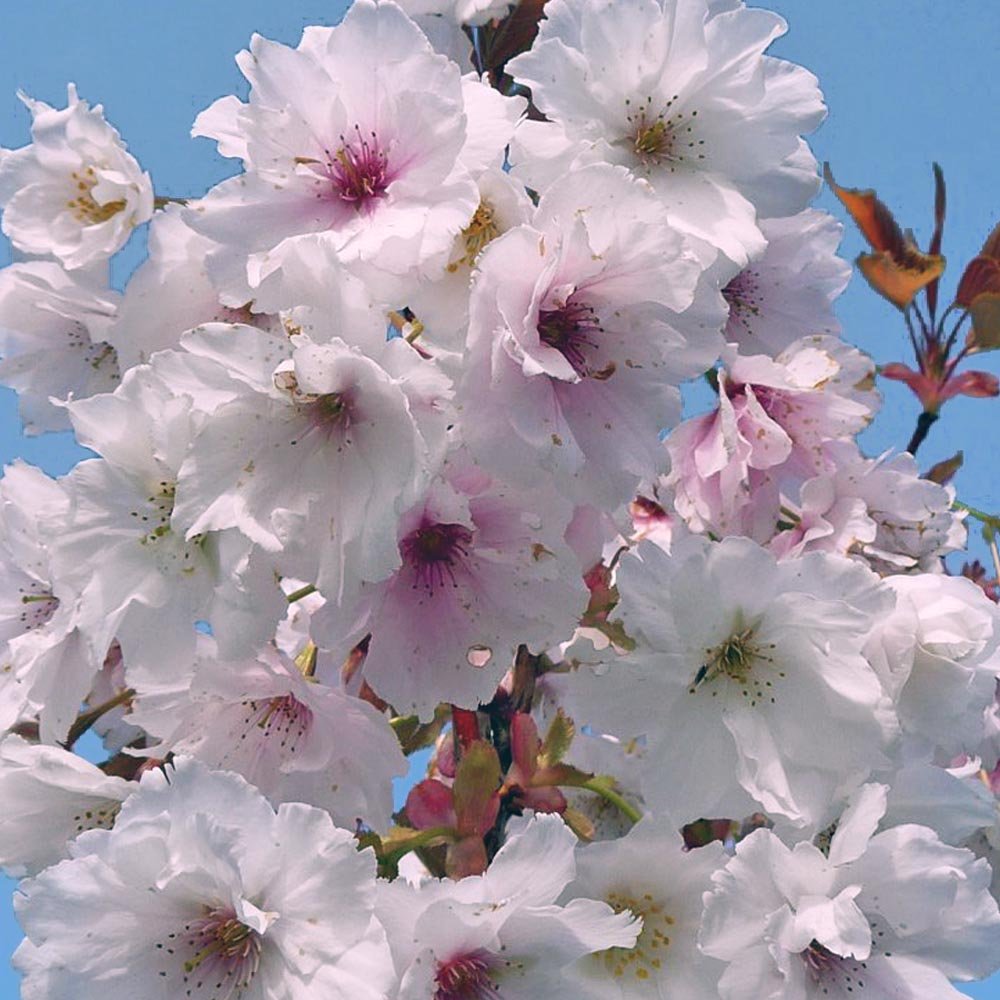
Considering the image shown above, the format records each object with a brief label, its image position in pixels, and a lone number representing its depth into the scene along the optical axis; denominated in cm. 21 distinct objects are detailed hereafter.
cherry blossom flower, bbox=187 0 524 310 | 60
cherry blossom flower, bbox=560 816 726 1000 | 60
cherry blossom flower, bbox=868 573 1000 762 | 61
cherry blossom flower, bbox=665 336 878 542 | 63
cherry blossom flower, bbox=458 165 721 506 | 58
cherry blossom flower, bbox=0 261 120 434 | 64
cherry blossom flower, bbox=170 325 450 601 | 58
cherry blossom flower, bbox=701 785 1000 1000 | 59
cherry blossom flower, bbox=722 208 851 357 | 65
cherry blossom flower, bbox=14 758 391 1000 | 58
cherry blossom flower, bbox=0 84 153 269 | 63
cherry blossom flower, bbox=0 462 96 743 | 61
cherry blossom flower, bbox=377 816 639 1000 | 58
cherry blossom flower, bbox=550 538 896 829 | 60
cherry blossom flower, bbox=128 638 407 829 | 61
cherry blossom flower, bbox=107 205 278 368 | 62
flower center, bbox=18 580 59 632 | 65
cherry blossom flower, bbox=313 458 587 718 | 60
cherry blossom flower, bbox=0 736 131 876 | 61
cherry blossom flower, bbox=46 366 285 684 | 59
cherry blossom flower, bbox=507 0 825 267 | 61
